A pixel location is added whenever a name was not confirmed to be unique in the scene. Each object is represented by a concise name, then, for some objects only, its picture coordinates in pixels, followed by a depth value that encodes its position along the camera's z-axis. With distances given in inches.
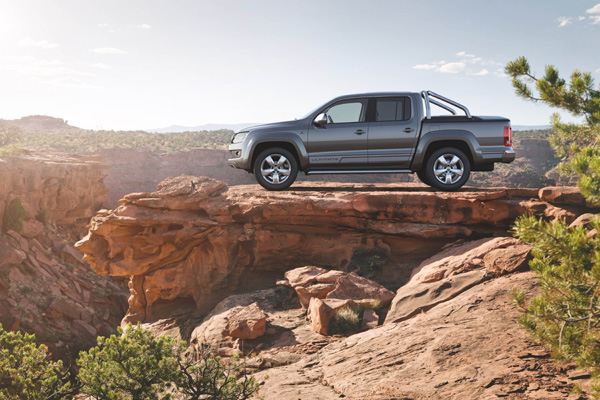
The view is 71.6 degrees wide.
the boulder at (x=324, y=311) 371.6
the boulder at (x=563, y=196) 366.3
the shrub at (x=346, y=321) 362.6
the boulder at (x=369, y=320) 359.3
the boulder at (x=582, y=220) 319.9
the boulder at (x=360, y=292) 392.4
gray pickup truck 374.9
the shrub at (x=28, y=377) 312.8
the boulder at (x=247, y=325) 392.5
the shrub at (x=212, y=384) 263.0
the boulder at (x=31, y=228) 1112.8
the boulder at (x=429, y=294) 334.6
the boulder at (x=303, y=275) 443.2
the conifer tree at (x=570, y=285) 168.7
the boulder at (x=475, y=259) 327.6
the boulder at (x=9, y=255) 965.8
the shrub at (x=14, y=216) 1088.6
